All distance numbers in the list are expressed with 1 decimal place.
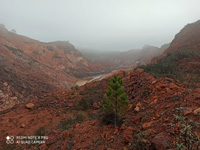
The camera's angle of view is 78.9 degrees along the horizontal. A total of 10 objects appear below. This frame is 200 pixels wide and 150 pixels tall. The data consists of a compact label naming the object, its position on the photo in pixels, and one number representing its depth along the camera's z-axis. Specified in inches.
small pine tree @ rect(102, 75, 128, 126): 198.8
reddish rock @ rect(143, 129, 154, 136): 152.1
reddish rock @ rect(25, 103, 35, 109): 425.0
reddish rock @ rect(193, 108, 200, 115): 147.2
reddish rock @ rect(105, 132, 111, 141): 180.8
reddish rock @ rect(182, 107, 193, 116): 156.3
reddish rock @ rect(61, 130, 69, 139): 219.6
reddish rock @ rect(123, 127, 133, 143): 158.7
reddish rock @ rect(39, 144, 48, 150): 206.3
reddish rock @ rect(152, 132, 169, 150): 125.7
